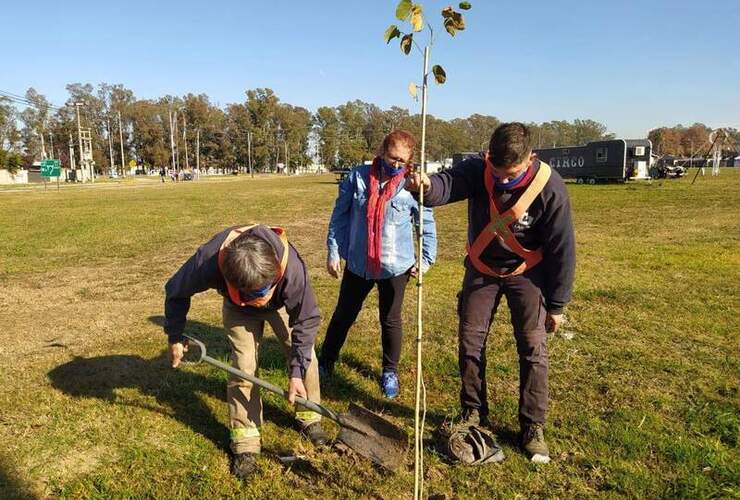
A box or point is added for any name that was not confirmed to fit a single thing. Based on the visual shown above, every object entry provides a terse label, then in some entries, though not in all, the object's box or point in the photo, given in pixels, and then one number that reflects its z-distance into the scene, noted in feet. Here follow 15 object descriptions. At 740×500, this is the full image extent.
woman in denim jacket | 12.11
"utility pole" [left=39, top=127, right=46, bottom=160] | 271.08
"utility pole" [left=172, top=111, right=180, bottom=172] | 296.30
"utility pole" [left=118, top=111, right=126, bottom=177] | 275.34
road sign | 125.80
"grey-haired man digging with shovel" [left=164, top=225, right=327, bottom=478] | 8.35
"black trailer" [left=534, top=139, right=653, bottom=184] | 115.24
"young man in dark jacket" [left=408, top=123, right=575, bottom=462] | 9.62
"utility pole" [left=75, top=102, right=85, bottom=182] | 183.06
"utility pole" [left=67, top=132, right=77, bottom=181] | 251.95
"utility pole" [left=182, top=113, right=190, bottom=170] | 302.90
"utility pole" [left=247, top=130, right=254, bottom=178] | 304.05
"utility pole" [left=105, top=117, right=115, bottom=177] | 271.28
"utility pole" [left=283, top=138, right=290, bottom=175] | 348.22
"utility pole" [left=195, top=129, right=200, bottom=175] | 291.17
